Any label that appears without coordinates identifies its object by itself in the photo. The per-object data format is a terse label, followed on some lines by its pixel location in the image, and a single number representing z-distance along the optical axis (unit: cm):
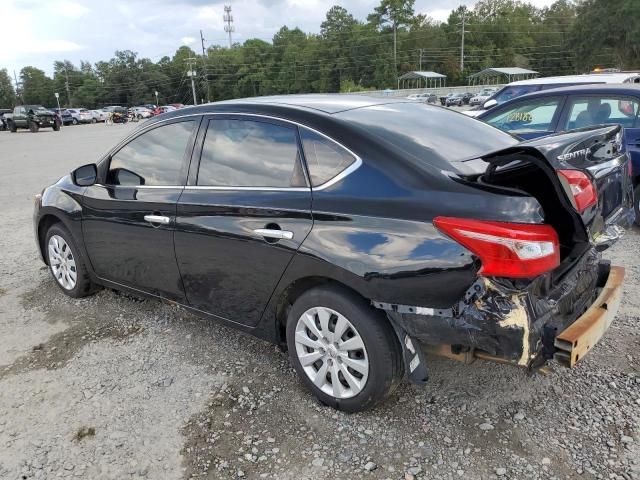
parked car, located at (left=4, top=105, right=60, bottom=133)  3406
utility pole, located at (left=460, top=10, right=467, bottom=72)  9638
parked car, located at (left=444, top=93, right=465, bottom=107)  5212
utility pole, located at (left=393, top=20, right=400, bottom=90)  9931
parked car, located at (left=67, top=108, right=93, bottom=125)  5047
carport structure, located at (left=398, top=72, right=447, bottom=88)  8138
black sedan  233
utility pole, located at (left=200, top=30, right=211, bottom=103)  10412
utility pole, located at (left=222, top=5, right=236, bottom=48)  11202
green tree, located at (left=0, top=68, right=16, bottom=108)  11568
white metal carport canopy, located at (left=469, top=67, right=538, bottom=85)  7581
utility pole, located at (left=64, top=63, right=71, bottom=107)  11609
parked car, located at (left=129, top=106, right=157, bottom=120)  5762
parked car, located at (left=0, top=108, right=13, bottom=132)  3674
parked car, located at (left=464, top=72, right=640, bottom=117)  916
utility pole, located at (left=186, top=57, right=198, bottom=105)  8655
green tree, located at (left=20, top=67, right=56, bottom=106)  12169
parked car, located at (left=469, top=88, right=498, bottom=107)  4701
